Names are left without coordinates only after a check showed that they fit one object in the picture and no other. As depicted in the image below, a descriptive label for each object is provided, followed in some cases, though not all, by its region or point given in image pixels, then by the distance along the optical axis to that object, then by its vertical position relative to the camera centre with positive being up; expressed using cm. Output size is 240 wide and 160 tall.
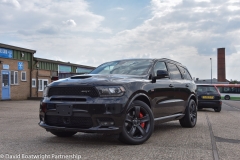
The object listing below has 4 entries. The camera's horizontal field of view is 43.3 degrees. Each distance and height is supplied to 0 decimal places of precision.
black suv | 503 -39
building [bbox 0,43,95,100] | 2327 +76
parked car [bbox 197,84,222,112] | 1622 -98
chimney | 7669 +380
